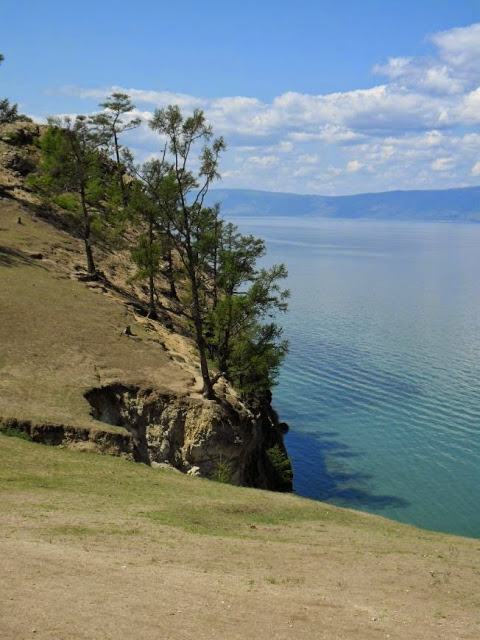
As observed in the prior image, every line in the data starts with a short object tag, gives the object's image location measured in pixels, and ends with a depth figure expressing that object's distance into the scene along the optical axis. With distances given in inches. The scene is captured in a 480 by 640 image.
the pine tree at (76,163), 2470.5
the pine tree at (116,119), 3297.2
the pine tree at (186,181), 1531.7
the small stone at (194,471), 1473.1
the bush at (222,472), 1480.1
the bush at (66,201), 2944.1
